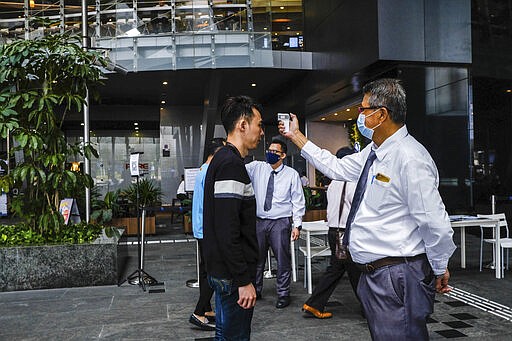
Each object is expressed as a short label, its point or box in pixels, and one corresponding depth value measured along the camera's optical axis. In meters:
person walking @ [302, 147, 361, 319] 4.41
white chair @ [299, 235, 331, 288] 5.46
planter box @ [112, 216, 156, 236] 11.05
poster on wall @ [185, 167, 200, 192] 6.57
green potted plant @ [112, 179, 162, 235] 11.14
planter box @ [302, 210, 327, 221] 11.70
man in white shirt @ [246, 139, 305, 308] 5.01
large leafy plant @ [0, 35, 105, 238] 5.67
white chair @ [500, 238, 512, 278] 6.01
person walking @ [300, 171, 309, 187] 15.41
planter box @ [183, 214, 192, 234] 11.56
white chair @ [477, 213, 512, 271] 6.22
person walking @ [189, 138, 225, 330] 4.28
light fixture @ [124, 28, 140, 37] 13.22
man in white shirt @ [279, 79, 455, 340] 2.08
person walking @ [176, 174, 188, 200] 12.63
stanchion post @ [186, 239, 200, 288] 6.04
